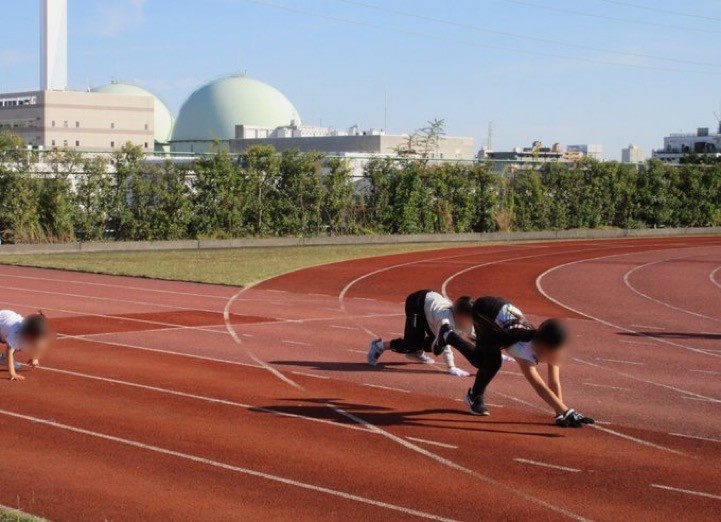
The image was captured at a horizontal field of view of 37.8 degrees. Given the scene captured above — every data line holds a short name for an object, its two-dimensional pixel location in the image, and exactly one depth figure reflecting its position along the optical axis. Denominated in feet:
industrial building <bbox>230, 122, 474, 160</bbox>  279.08
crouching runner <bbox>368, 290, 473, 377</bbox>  41.04
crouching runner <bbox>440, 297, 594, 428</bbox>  34.11
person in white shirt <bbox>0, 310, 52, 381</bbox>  40.70
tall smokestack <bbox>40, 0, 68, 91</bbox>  287.69
